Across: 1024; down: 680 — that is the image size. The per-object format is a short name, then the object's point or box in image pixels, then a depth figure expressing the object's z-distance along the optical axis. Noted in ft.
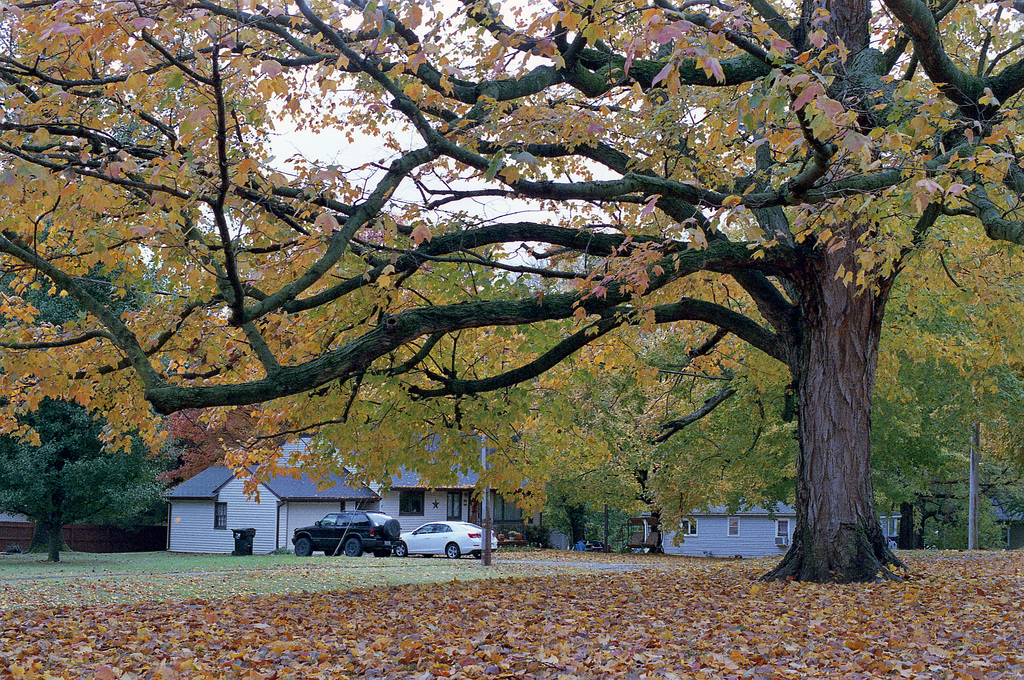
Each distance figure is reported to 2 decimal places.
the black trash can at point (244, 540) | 119.96
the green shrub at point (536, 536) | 162.91
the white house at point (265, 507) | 135.03
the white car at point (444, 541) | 115.55
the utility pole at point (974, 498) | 99.95
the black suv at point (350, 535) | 111.24
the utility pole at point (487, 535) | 82.12
